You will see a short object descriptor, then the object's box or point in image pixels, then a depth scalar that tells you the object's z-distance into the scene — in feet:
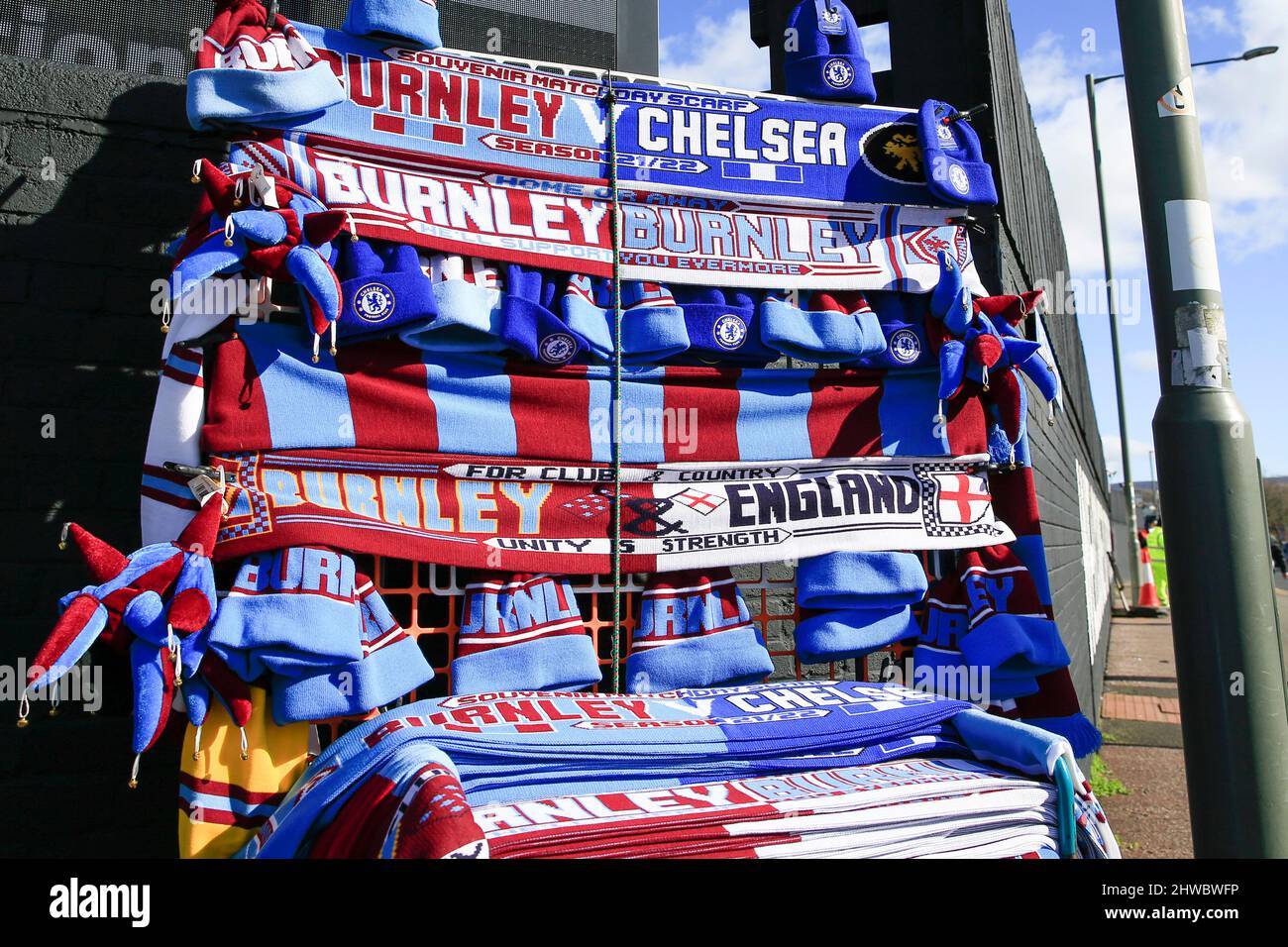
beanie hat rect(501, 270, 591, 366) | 8.64
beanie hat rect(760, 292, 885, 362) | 9.56
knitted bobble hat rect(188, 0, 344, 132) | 8.01
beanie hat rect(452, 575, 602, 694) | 8.36
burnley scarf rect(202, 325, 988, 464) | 7.94
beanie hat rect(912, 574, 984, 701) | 9.69
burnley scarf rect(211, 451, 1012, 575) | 7.88
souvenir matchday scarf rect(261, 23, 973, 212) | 8.86
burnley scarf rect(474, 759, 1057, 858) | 5.70
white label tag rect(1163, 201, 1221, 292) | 8.30
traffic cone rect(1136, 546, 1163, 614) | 52.60
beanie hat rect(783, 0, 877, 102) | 10.60
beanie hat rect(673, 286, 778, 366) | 9.48
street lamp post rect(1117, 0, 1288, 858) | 7.74
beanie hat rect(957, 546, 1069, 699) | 9.52
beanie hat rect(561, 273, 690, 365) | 9.06
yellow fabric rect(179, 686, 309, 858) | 7.32
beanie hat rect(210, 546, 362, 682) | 7.28
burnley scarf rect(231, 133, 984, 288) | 8.54
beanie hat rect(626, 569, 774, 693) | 8.98
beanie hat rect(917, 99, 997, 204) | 10.34
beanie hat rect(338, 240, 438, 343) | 8.00
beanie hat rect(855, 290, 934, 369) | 10.09
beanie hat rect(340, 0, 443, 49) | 8.79
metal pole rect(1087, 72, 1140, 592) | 41.14
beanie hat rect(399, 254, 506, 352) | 8.27
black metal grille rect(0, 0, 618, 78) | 10.18
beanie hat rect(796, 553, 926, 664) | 9.40
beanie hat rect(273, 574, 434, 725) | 7.52
